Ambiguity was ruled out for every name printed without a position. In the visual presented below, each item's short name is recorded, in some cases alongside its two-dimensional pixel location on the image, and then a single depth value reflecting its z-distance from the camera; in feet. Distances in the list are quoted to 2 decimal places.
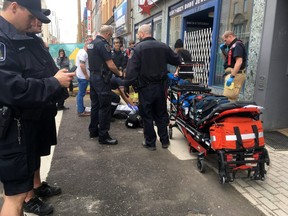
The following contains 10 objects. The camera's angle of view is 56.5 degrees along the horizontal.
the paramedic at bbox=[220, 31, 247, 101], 15.40
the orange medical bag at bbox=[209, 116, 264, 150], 10.01
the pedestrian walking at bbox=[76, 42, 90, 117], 20.39
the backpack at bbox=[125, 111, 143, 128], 18.33
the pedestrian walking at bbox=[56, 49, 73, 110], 32.58
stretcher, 9.97
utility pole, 82.52
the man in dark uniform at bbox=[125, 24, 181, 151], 13.62
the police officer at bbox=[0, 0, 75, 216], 5.81
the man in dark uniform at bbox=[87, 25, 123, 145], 14.39
